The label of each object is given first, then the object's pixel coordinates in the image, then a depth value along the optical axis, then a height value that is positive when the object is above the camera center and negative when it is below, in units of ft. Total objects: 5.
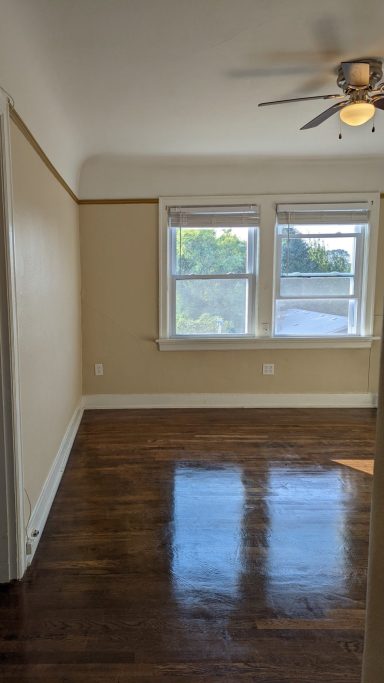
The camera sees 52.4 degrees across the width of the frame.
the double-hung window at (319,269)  12.83 +0.85
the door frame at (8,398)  5.17 -1.48
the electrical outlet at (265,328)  13.33 -1.16
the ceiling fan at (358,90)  6.79 +3.73
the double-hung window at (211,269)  12.75 +0.83
